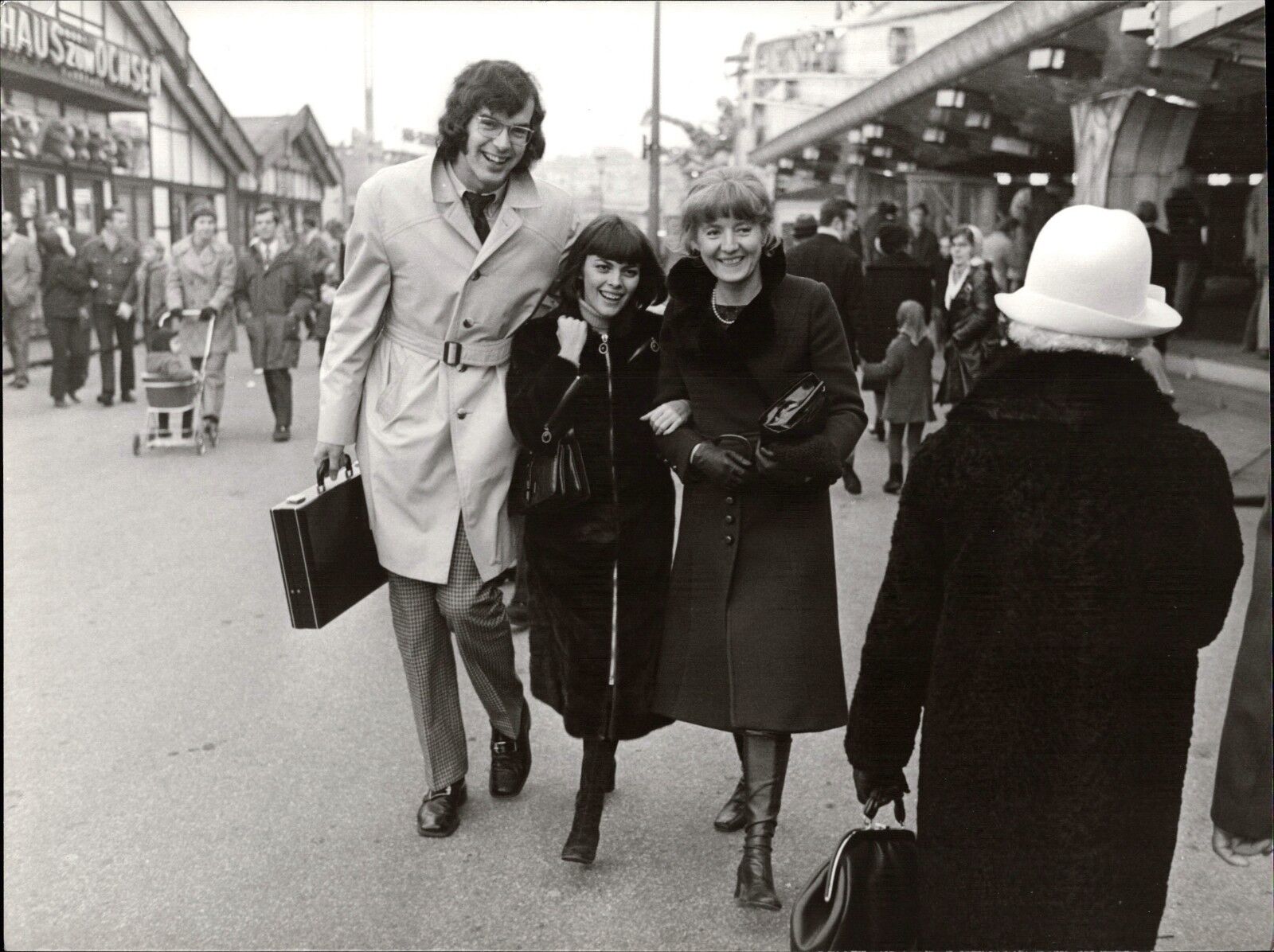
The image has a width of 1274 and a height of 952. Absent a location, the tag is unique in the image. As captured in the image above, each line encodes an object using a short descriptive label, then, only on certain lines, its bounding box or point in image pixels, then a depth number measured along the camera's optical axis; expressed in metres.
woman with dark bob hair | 3.16
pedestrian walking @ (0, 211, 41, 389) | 13.16
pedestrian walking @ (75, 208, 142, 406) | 12.58
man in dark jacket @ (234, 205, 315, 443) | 10.05
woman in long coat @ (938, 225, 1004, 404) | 5.59
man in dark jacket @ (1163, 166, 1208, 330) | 11.49
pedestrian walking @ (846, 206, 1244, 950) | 1.84
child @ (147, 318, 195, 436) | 9.59
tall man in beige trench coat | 3.23
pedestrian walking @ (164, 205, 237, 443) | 9.90
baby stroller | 9.54
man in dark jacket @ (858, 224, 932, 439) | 8.09
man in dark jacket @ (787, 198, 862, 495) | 7.64
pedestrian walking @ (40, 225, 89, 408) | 12.49
